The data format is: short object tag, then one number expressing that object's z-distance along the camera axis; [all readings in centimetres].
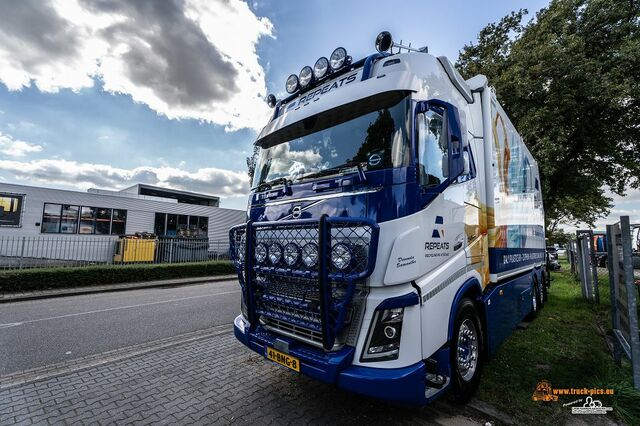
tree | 1141
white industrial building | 1424
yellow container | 1648
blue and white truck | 256
